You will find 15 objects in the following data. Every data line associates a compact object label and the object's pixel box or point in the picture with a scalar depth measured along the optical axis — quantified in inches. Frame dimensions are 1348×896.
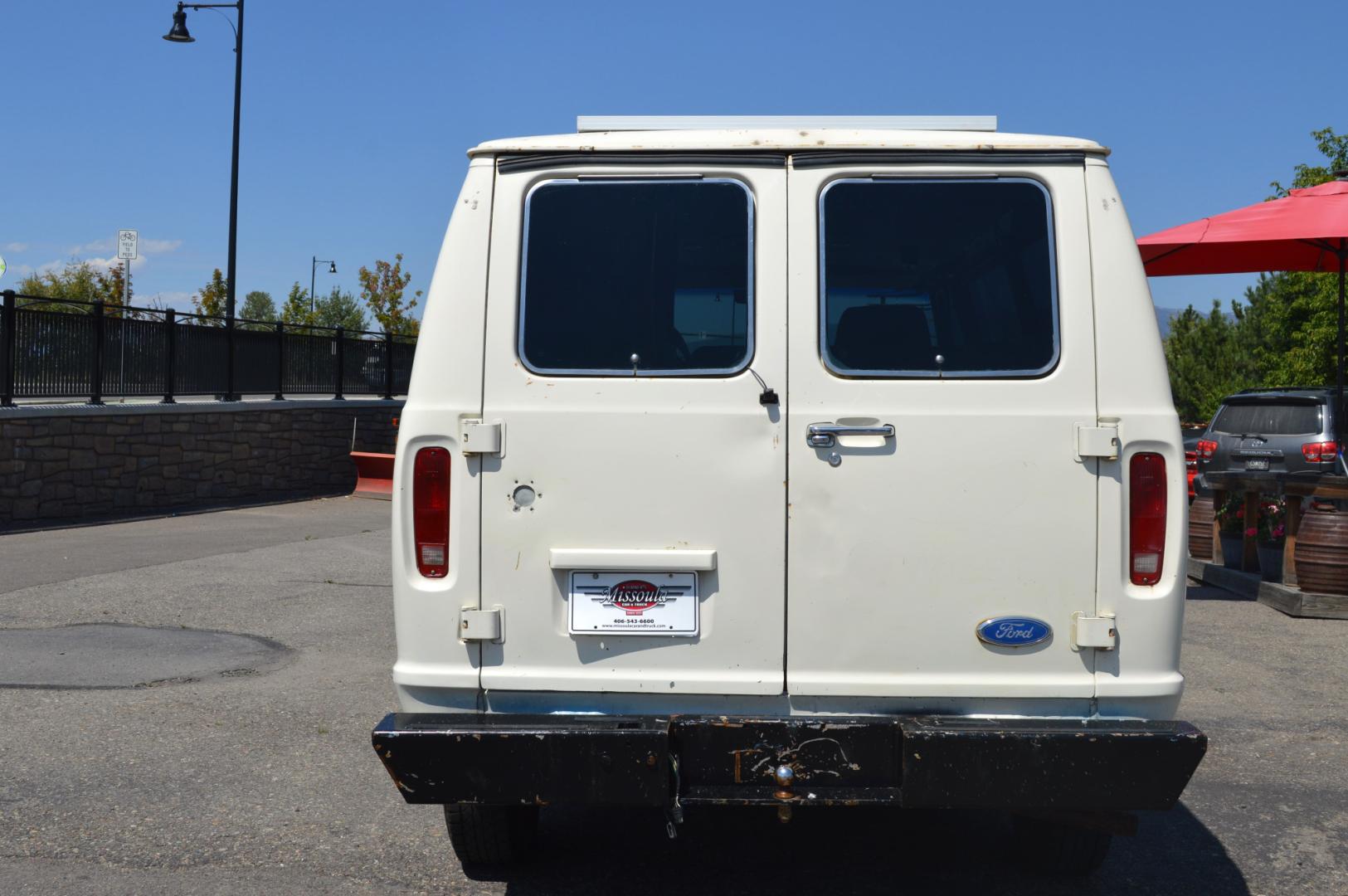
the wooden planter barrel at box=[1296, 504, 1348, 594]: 375.6
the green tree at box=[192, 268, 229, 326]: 1612.9
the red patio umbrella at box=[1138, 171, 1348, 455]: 394.0
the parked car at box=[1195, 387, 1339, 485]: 610.5
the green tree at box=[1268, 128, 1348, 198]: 1437.0
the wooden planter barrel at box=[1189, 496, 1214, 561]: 475.5
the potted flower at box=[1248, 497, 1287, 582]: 412.2
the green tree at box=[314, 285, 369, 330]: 2674.7
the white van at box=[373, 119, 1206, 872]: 146.1
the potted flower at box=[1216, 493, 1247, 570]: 454.3
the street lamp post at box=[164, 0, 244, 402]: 972.6
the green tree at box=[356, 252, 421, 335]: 1961.1
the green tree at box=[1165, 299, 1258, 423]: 1582.2
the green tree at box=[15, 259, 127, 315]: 1634.2
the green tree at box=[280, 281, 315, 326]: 2033.3
